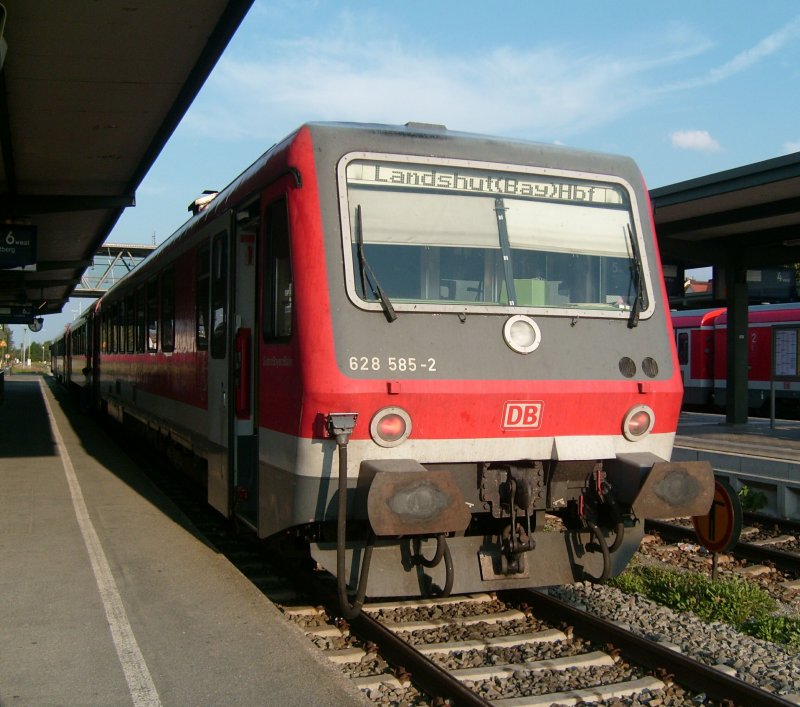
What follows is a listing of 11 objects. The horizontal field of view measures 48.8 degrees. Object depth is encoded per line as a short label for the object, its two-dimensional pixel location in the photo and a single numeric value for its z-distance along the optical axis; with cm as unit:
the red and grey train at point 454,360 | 496
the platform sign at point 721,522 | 630
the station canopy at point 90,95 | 805
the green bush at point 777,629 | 554
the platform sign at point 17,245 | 1470
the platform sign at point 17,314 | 3475
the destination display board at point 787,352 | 1543
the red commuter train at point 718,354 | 2330
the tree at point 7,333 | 8005
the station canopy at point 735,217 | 1162
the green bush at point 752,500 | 1009
